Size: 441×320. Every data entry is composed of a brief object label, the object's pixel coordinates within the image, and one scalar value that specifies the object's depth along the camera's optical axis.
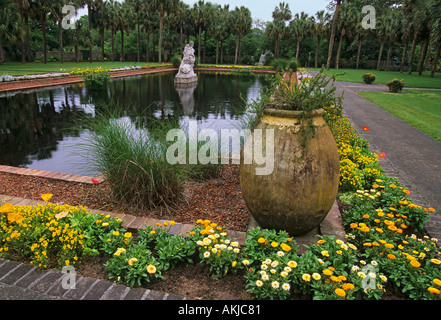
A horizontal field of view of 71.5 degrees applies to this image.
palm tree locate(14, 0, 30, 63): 27.68
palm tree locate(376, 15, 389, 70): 38.52
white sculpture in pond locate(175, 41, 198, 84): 21.34
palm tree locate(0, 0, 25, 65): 27.89
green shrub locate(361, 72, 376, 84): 24.00
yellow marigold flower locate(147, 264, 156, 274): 2.23
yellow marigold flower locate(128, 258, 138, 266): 2.29
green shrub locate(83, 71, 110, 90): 16.81
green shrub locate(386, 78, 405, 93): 18.38
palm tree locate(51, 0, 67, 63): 31.41
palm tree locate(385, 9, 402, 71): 36.31
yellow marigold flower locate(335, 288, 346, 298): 1.98
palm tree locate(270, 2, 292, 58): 46.56
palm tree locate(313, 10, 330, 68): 45.21
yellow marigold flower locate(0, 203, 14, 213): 2.71
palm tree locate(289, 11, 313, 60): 46.16
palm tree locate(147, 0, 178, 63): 39.06
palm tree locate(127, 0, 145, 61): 44.39
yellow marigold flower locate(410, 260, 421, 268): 2.25
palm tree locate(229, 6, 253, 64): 45.09
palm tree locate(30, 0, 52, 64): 30.48
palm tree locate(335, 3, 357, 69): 41.84
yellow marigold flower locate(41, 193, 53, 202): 2.84
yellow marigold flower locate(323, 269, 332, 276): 2.16
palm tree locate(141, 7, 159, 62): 44.88
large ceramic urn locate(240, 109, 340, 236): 2.59
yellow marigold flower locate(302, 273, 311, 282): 2.15
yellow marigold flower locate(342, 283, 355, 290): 2.08
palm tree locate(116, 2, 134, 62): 42.16
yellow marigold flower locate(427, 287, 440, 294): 2.03
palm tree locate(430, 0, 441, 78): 21.81
